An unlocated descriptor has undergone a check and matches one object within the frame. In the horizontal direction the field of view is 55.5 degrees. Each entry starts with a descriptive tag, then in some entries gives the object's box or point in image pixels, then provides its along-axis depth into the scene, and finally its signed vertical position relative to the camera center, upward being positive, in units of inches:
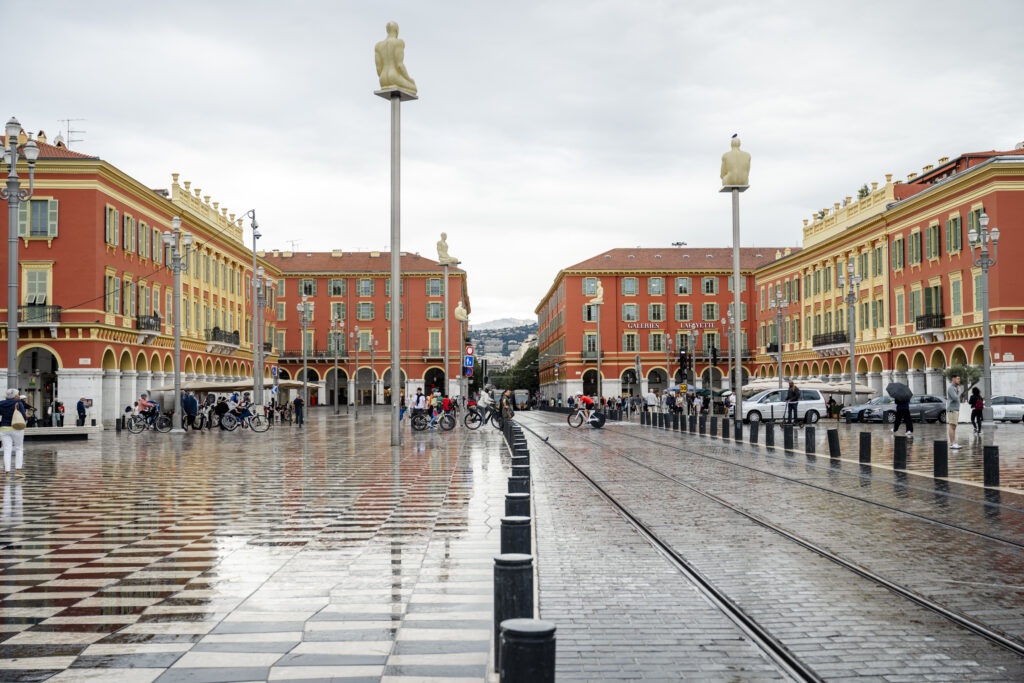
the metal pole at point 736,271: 1248.8 +143.5
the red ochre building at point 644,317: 3693.4 +248.9
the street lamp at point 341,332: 3847.0 +208.0
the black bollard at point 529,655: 133.1 -37.3
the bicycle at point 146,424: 1469.0 -56.4
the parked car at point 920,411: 1760.6 -58.2
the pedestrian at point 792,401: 1496.1 -32.3
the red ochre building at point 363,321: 3791.8 +254.9
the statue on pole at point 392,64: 979.9 +324.5
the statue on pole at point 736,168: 1244.5 +272.8
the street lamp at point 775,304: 3261.3 +258.6
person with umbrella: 993.2 -22.0
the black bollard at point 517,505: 283.9 -35.6
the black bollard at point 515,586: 183.9 -38.6
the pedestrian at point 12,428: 704.4 -29.1
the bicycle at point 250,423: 1498.5 -57.7
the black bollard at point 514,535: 221.3 -34.7
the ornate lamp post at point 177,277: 1344.7 +152.4
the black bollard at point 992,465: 587.1 -52.6
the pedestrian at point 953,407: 862.5 -25.6
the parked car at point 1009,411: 1637.6 -55.8
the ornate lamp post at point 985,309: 1142.3 +86.8
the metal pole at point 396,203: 986.1 +185.2
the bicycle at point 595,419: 1565.0 -60.8
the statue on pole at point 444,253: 1565.0 +210.1
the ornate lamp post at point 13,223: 847.1 +151.7
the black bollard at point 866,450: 791.7 -57.7
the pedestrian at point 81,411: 1649.9 -40.3
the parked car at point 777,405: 1717.5 -44.1
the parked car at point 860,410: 1827.0 -57.5
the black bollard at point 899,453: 719.1 -55.2
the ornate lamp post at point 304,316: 2079.2 +161.4
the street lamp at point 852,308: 1743.7 +129.1
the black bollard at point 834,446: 843.4 -58.0
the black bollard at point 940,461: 649.0 -55.6
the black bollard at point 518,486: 320.8 -34.2
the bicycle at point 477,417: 1465.3 -52.0
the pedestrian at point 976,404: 1177.5 -31.6
